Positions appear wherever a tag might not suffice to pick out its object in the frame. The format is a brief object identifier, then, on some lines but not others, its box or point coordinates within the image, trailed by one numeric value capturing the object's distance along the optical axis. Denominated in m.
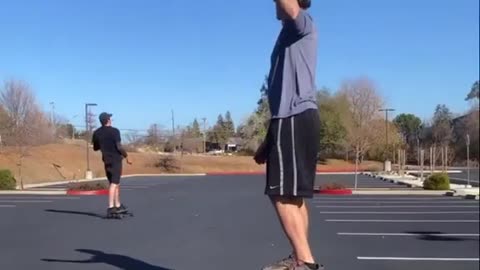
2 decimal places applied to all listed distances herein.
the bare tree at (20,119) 21.61
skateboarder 10.45
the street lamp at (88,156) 29.51
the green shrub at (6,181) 22.03
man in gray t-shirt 3.59
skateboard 10.56
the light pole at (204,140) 77.62
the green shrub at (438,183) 22.39
